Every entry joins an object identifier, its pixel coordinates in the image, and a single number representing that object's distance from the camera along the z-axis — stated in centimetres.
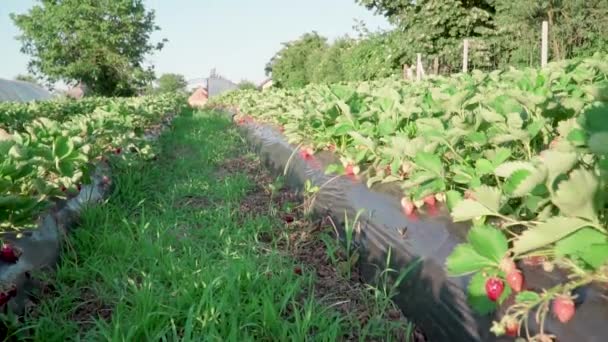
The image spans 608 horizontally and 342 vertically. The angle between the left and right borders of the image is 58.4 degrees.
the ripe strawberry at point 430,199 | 203
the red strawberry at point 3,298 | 161
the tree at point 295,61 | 3403
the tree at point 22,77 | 6565
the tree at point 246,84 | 4156
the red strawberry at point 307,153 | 386
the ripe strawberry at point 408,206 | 205
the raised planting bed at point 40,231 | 184
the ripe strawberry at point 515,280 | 121
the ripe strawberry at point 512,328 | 107
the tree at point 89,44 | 3525
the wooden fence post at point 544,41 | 920
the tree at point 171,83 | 6762
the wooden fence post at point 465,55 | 1148
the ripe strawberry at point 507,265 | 122
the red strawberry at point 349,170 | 295
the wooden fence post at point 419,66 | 1293
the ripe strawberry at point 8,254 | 179
